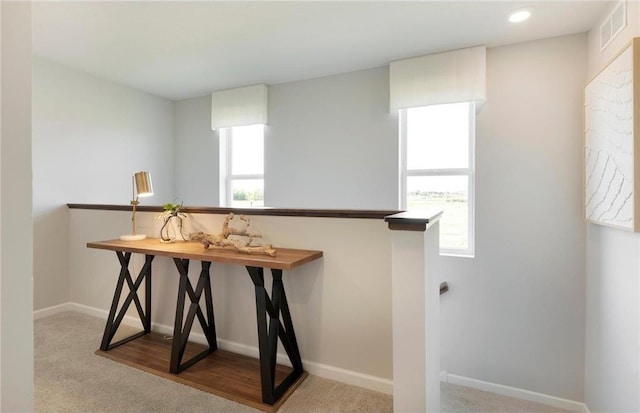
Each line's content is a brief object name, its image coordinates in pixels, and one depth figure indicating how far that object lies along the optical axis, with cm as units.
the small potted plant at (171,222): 253
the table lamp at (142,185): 273
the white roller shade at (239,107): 391
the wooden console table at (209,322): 190
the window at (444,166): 305
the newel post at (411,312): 144
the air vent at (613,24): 204
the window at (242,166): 421
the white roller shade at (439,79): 286
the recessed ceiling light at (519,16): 235
